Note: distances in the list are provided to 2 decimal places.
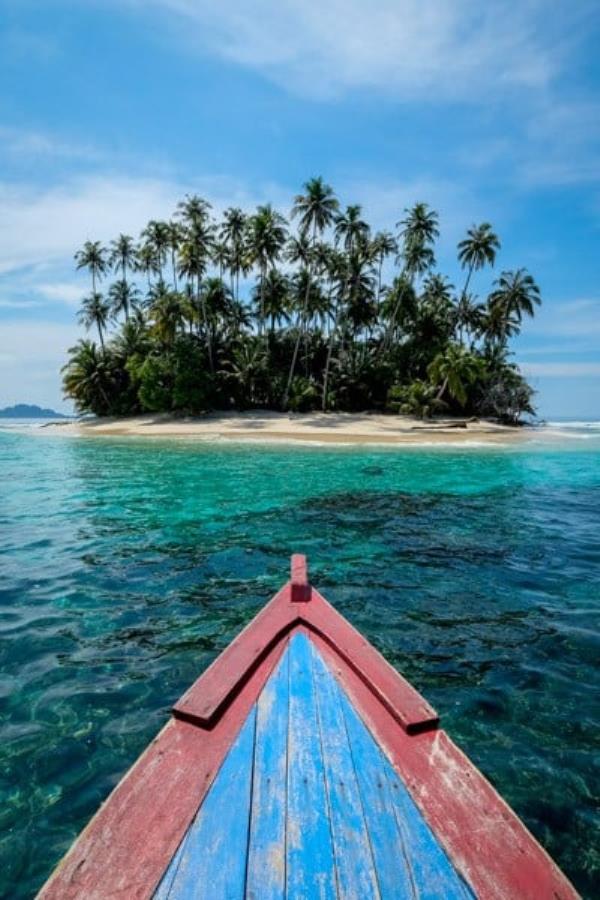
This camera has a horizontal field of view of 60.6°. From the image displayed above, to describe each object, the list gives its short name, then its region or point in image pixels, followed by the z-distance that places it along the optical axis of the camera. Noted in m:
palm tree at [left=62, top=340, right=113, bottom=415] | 53.22
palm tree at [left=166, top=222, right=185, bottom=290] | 52.88
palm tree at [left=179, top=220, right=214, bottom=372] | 48.62
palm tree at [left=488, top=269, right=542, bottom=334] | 54.94
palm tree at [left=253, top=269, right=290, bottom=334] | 52.91
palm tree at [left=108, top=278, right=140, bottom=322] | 62.09
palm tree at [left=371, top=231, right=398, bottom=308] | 57.41
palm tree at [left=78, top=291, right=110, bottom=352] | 58.28
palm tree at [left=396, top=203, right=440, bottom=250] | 53.97
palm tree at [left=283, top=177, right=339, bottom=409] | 48.53
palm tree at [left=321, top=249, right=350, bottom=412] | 51.50
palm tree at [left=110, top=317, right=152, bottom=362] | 55.29
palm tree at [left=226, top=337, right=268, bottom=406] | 50.47
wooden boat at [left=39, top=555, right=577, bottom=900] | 2.14
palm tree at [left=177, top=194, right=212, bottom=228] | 50.56
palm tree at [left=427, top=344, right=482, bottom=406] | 47.62
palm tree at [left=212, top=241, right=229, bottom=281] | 52.34
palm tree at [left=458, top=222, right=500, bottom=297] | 54.91
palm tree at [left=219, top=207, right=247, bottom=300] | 53.94
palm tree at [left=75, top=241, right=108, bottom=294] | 60.25
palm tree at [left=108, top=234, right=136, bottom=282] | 61.53
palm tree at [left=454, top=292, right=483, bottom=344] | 59.75
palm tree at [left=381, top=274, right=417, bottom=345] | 53.91
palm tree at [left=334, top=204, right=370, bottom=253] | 53.84
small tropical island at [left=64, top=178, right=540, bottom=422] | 49.38
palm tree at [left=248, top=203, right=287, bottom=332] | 49.28
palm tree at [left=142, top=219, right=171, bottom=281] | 56.31
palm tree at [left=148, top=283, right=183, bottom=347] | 48.94
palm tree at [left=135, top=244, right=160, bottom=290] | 57.59
